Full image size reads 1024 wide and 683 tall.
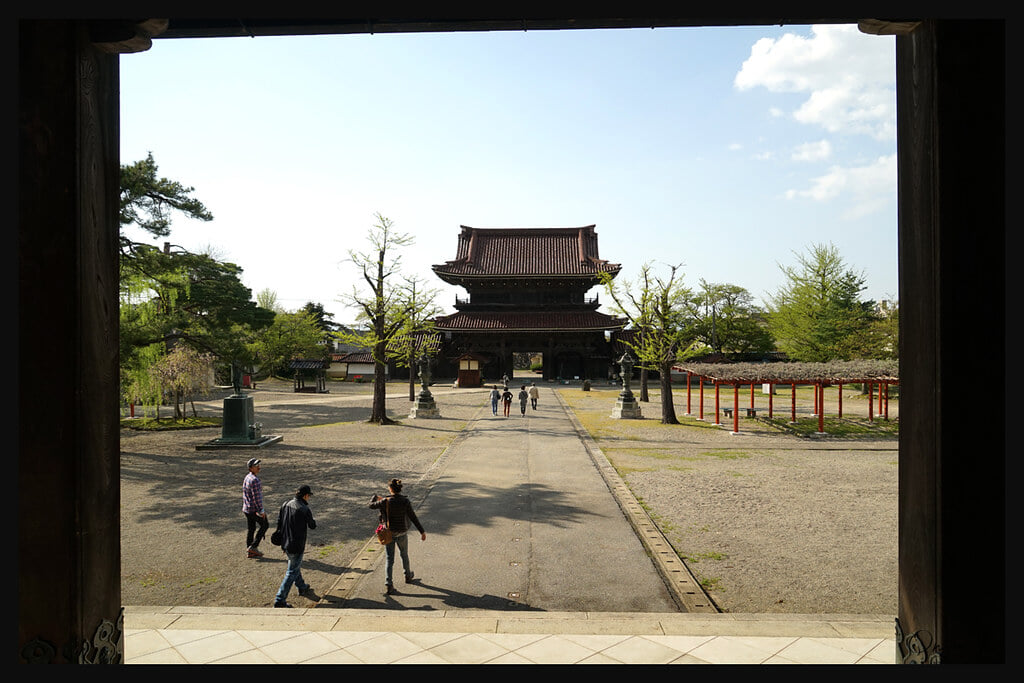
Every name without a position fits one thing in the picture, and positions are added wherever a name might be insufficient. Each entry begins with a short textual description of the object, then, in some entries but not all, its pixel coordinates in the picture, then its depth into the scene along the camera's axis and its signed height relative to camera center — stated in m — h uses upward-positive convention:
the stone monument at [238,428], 15.61 -2.28
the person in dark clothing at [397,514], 6.21 -1.97
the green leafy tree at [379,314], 21.11 +1.49
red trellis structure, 19.12 -1.12
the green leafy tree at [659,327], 21.31 +0.87
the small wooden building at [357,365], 50.91 -1.39
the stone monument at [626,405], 23.20 -2.62
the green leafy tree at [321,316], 65.47 +4.57
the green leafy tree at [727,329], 47.09 +1.49
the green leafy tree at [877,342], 34.03 +0.09
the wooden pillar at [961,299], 2.81 +0.23
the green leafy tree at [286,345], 45.16 +0.61
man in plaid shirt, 7.19 -2.21
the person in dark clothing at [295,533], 5.77 -2.04
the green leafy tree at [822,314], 36.06 +2.17
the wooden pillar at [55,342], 2.88 +0.07
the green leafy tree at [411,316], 22.62 +1.54
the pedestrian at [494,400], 24.31 -2.41
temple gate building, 45.16 +3.33
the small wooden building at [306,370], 39.56 -1.59
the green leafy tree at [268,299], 65.38 +6.70
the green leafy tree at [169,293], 14.95 +2.15
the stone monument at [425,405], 23.83 -2.53
